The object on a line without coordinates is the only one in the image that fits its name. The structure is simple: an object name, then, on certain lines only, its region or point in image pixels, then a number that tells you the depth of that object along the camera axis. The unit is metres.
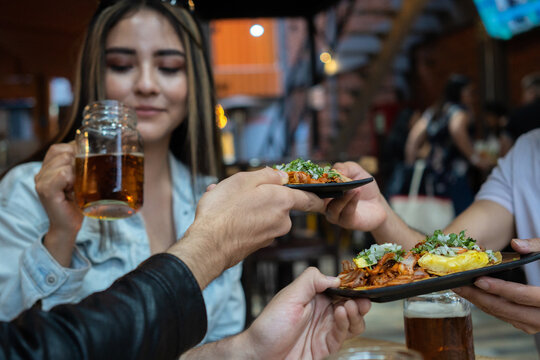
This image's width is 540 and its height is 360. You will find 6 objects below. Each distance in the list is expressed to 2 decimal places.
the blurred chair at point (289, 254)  3.63
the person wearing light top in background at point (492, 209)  1.34
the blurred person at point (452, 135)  5.05
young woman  1.38
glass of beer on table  0.88
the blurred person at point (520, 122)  4.02
